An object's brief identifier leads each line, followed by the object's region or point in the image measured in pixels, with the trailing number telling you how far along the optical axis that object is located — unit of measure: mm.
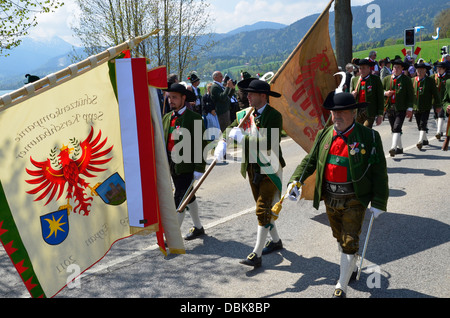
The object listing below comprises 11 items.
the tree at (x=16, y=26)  11194
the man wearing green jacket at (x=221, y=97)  12412
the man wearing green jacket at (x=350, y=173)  4285
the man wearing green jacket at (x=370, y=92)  9211
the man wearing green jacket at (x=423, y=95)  11243
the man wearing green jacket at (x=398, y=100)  10414
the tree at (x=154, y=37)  17219
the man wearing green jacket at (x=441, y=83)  12317
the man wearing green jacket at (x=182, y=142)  5844
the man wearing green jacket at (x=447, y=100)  9477
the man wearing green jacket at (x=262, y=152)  5211
